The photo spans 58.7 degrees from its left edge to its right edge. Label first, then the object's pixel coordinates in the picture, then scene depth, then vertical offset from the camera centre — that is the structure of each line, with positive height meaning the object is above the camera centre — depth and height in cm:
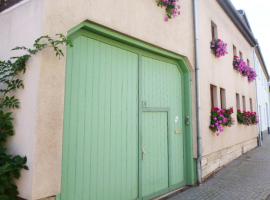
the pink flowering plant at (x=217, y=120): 690 +5
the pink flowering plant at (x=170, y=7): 506 +249
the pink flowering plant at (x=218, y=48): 774 +239
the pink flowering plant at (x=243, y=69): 1038 +248
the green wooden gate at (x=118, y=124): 341 -4
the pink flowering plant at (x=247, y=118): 1011 +18
